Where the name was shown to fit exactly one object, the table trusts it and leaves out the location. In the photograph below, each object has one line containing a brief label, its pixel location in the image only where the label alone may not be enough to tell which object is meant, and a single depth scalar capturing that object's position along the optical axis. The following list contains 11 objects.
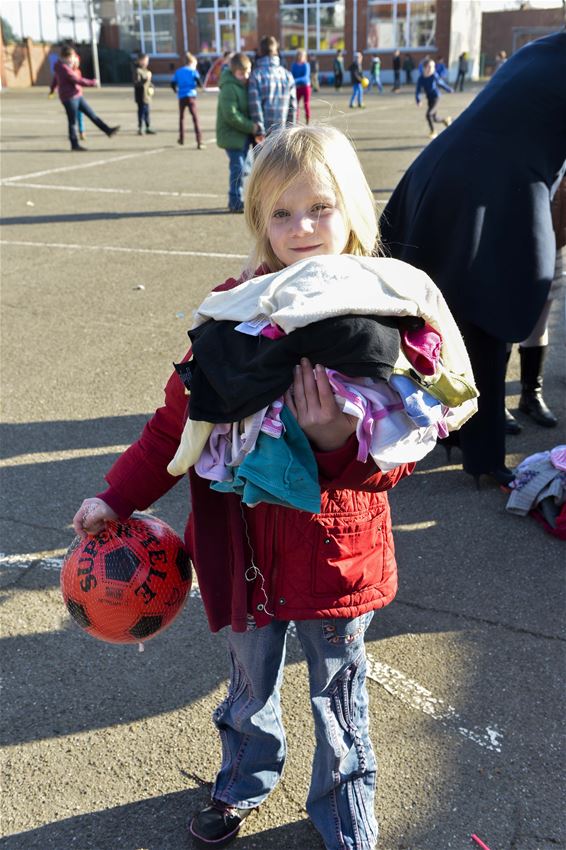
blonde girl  1.90
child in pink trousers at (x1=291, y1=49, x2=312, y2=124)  22.26
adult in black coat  3.56
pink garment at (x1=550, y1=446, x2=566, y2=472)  3.79
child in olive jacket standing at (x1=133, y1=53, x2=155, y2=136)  19.09
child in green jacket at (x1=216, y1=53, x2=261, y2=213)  10.33
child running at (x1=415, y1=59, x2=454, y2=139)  18.81
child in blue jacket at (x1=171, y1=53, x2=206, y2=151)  17.55
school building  46.59
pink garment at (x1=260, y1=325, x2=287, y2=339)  1.71
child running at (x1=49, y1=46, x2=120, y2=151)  17.52
